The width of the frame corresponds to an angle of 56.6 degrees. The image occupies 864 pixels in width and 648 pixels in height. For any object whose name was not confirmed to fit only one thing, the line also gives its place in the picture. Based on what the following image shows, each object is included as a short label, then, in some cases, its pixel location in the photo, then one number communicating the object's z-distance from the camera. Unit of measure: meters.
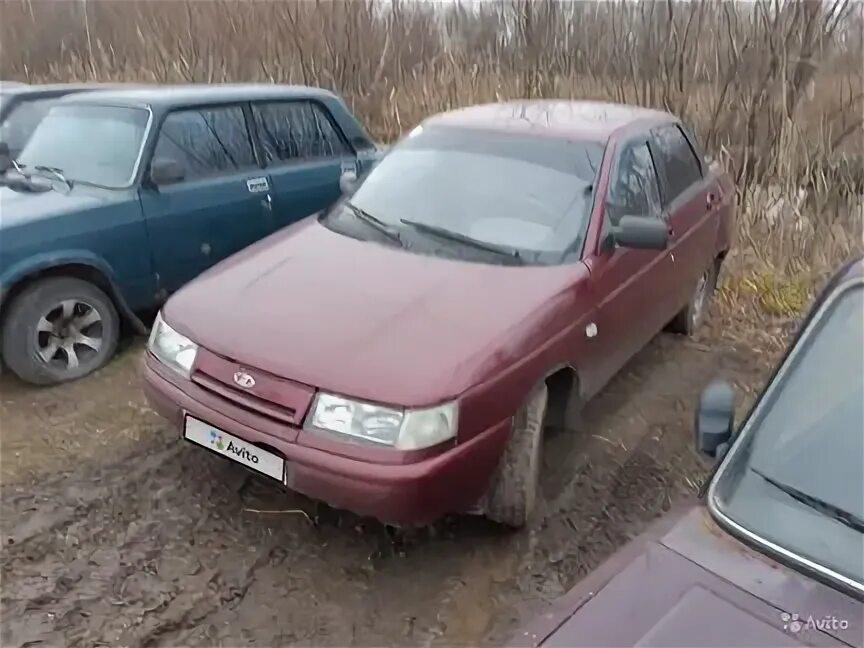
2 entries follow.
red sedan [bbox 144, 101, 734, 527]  2.94
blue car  4.56
